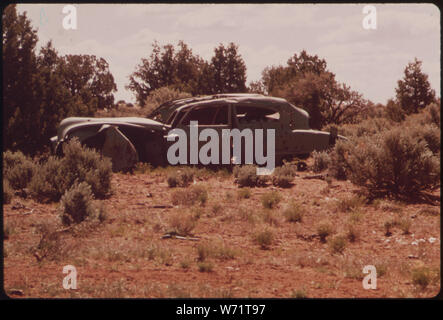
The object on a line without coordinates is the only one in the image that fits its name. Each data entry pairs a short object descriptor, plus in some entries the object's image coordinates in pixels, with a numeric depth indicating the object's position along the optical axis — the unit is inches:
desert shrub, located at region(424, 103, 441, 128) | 1481.8
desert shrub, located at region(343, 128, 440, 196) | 735.7
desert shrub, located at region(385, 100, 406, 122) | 1901.1
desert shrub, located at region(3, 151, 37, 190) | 800.3
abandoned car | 884.0
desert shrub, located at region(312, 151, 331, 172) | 948.0
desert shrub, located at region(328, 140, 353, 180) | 876.6
